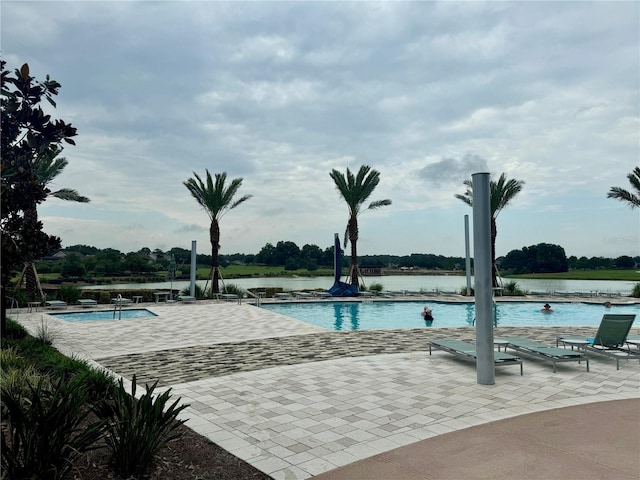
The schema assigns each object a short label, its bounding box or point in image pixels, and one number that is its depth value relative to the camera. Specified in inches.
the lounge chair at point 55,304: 672.4
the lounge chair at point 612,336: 310.3
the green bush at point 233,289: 927.0
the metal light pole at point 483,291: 249.6
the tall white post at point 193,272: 861.8
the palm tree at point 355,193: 1011.9
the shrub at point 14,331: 365.5
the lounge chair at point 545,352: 281.1
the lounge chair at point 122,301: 594.5
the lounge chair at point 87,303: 682.5
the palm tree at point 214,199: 921.5
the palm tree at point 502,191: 1002.7
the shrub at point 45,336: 360.5
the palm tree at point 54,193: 714.8
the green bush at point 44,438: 121.0
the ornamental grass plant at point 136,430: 136.3
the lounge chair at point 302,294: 919.1
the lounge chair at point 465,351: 272.2
